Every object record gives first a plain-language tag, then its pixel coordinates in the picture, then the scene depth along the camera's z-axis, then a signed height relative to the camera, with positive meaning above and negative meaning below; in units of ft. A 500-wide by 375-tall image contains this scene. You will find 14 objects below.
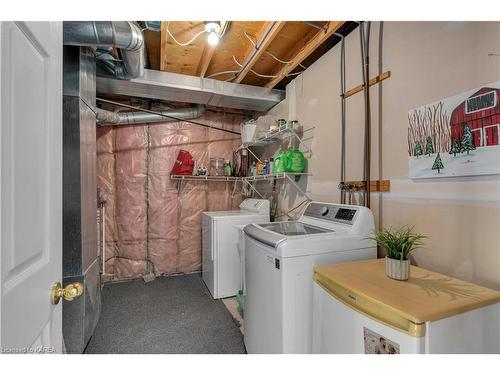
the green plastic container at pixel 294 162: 7.89 +0.76
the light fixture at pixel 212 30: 5.64 +3.60
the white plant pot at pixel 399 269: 3.68 -1.27
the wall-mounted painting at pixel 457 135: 3.63 +0.82
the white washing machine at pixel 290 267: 4.29 -1.52
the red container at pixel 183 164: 10.87 +0.97
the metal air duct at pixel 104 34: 5.28 +3.33
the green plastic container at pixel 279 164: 8.00 +0.73
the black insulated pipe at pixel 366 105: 5.67 +1.83
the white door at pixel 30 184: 1.75 +0.02
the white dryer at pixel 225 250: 8.98 -2.37
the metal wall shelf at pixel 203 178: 10.87 +0.36
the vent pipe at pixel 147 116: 9.27 +2.95
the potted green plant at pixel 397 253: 3.69 -1.05
